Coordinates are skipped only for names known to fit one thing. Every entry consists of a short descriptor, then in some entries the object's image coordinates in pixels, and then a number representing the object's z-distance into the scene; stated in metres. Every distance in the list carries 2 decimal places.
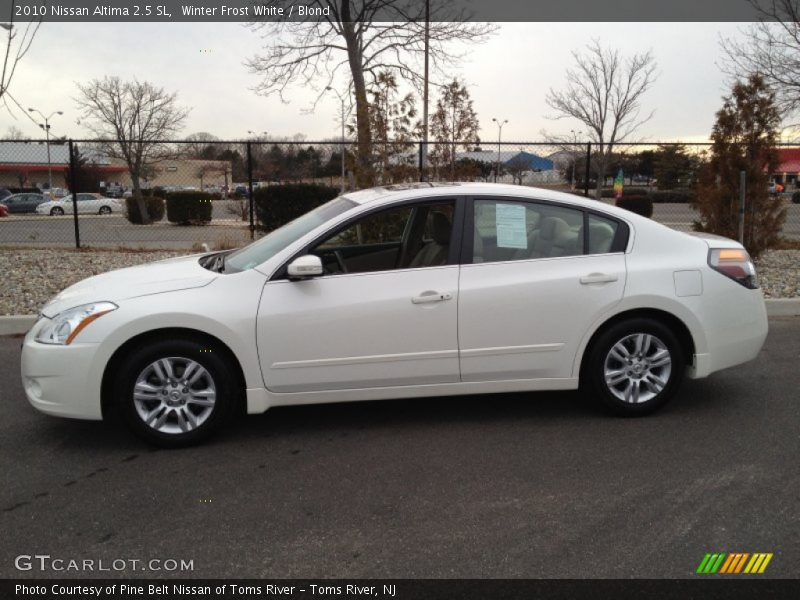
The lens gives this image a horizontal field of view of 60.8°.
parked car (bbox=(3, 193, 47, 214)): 39.38
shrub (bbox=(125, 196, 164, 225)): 25.69
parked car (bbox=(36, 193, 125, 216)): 37.97
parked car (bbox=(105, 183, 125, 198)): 44.19
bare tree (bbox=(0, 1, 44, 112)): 7.20
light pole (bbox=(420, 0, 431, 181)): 16.11
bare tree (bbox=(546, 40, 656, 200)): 28.34
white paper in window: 4.57
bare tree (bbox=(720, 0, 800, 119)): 13.18
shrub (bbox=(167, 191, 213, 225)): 23.89
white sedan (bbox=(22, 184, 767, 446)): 4.12
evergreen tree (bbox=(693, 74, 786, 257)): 10.25
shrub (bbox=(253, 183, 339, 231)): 15.65
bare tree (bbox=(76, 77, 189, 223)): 31.22
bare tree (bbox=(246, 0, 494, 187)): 16.73
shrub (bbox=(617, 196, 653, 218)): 25.31
